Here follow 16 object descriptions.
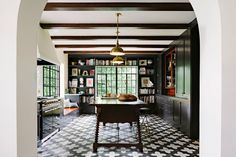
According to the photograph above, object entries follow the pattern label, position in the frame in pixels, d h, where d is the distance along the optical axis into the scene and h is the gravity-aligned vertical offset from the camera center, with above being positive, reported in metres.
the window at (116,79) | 9.60 +0.00
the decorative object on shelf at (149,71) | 9.65 +0.35
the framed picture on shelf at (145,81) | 9.63 -0.10
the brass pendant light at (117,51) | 4.97 +0.69
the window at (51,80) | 6.23 -0.03
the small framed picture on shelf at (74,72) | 9.55 +0.34
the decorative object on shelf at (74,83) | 9.51 -0.18
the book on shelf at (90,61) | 9.56 +0.83
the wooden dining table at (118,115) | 4.05 -0.75
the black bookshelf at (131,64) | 9.54 +0.58
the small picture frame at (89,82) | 9.56 -0.14
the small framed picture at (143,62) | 9.67 +0.81
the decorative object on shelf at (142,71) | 9.62 +0.38
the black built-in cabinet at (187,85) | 5.05 -0.16
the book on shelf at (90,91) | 9.51 -0.56
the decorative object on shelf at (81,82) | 9.55 -0.13
